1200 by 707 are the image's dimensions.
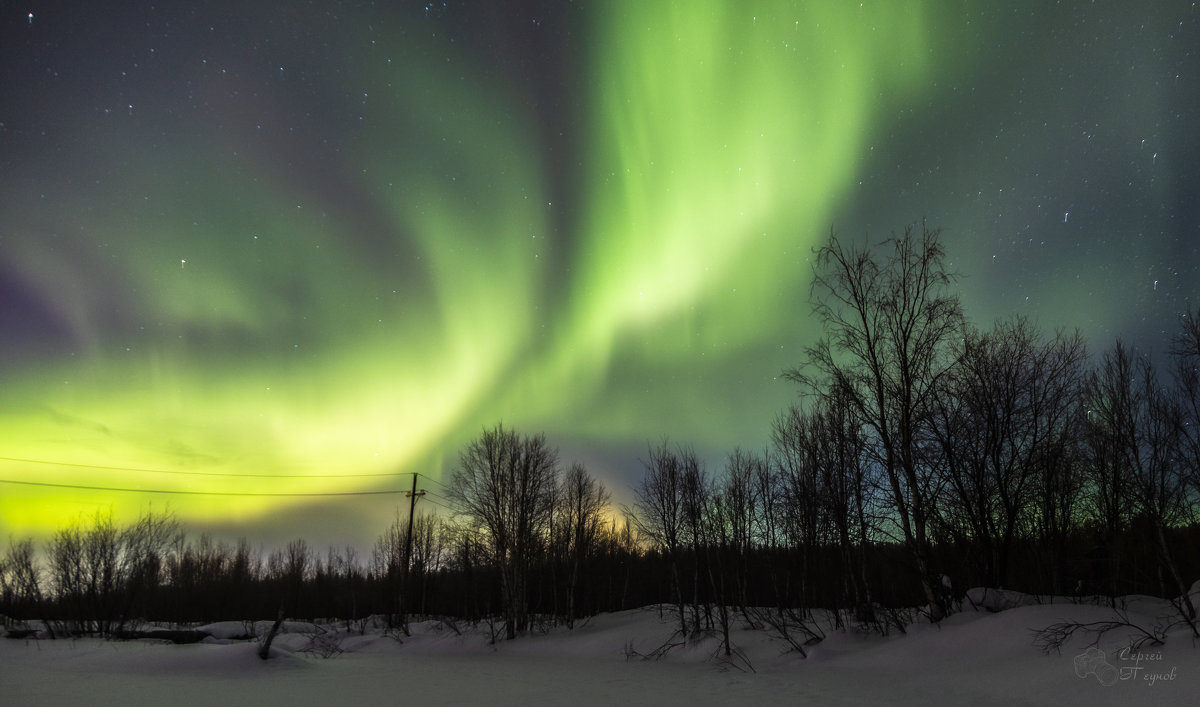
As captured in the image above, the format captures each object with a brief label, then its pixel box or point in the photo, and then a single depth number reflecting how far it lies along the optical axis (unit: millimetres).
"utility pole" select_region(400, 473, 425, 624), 43162
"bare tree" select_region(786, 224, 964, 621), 19547
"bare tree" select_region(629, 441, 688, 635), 36000
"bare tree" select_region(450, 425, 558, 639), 41031
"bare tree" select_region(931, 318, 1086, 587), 22391
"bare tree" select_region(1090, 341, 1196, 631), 26931
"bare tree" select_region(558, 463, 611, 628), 54062
